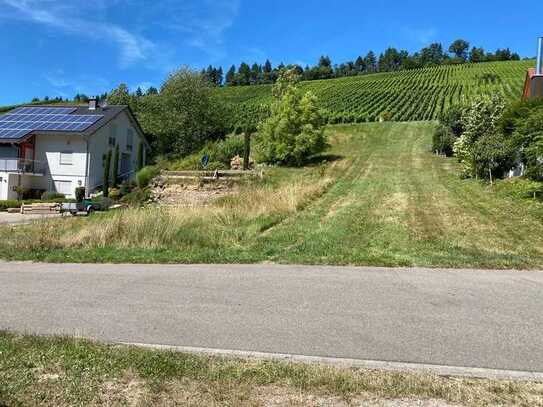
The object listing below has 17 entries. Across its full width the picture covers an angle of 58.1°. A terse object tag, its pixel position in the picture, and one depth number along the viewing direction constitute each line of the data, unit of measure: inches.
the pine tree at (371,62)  6011.8
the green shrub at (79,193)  1409.8
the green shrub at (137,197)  1136.3
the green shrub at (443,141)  1392.7
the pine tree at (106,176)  1455.5
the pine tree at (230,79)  5536.4
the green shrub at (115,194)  1413.4
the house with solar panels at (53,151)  1539.1
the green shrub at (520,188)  692.1
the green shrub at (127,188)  1429.6
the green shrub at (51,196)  1509.5
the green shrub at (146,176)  1271.8
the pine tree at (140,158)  1737.0
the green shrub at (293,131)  1258.0
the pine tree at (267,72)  5565.9
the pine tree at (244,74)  5541.3
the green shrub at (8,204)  1359.5
